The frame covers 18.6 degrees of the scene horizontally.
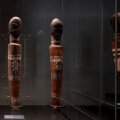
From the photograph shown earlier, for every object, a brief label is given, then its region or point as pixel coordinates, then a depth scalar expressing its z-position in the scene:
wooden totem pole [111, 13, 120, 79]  1.48
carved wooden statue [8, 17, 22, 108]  1.86
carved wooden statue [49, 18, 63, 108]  1.89
